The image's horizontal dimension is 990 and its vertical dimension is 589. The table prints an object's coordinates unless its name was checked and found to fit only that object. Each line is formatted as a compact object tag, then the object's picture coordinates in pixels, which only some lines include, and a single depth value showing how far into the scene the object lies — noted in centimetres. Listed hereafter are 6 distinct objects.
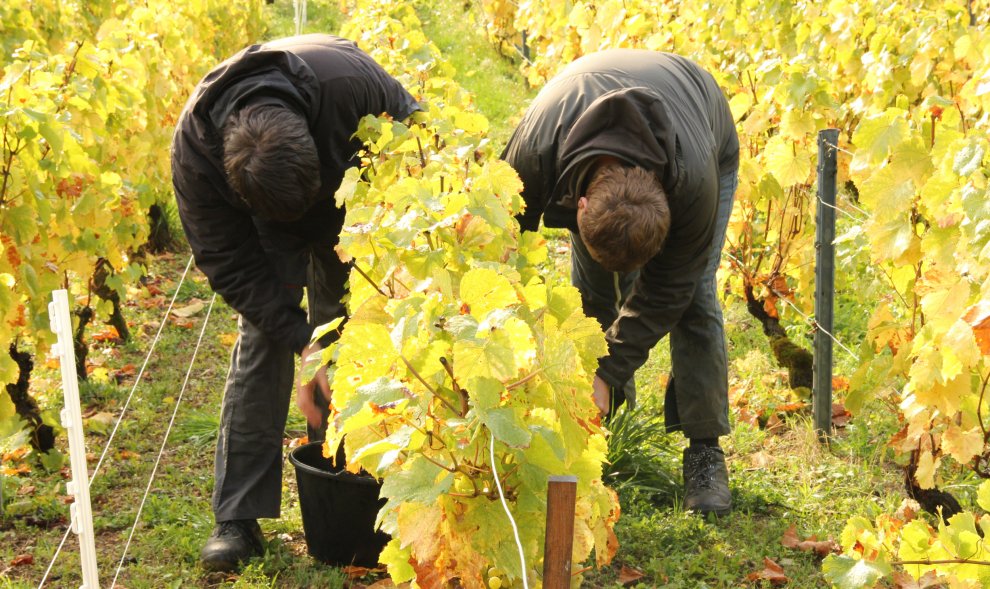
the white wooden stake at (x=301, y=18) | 2207
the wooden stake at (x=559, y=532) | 290
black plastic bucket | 608
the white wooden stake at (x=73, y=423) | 468
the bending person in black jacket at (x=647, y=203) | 516
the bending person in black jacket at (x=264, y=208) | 537
